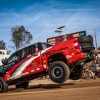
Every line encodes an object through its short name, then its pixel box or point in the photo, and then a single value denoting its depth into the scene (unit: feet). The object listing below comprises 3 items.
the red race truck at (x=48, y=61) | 20.08
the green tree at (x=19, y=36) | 118.01
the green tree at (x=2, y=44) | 153.78
